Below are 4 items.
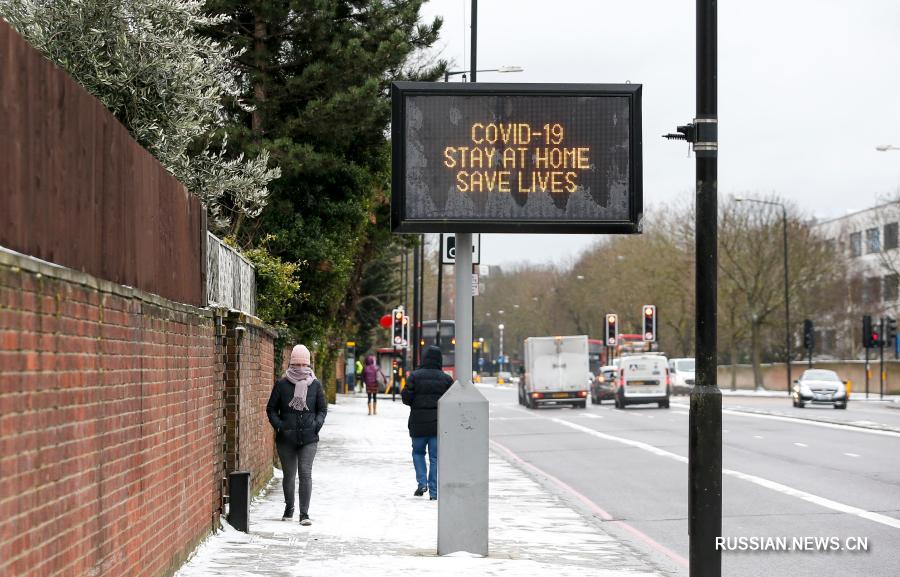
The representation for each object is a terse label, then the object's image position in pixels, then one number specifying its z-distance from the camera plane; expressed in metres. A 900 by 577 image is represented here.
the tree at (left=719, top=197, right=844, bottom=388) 77.69
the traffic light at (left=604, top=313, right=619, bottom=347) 61.41
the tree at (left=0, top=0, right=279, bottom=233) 15.84
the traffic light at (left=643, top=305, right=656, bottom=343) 54.16
